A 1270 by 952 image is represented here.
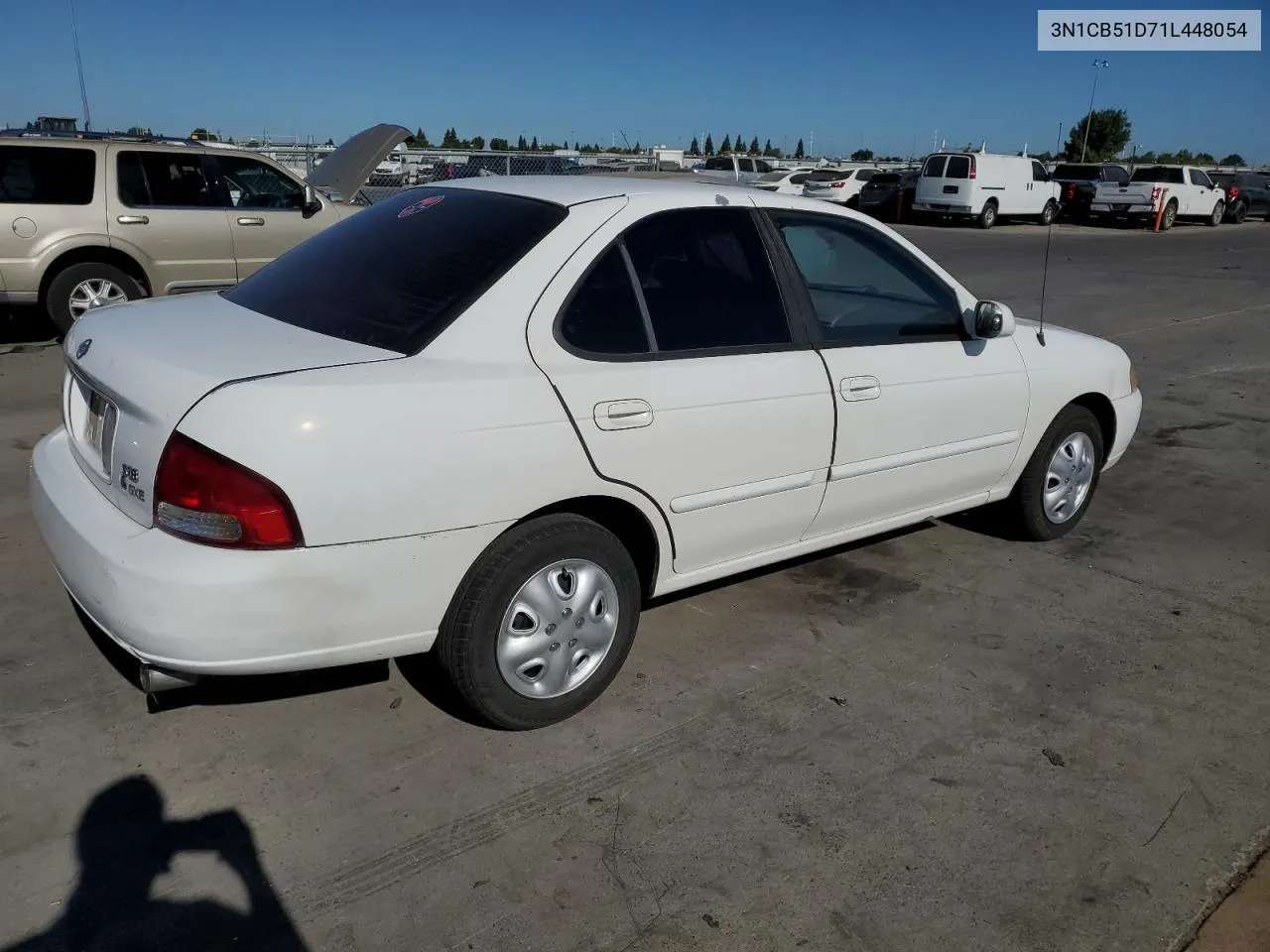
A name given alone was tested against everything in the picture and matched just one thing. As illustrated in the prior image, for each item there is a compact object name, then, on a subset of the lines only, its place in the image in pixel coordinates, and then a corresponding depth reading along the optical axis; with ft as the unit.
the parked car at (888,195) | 101.60
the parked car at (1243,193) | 112.88
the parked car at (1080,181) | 103.40
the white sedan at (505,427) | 8.80
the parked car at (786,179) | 97.78
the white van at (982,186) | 91.20
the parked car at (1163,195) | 98.99
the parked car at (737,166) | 109.53
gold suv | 27.32
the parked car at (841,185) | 99.91
